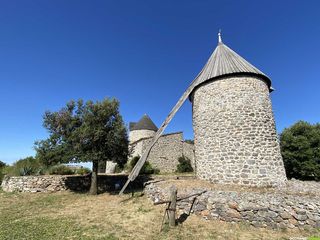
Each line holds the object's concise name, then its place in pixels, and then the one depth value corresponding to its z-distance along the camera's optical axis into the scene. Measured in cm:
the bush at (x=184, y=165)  2625
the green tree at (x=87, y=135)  1212
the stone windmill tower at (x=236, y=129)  991
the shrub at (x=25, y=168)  1530
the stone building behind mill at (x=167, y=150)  2581
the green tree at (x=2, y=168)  1650
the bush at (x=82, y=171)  2031
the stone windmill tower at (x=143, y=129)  3356
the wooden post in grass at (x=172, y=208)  662
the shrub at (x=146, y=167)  2235
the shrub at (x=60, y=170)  1775
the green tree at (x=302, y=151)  1667
